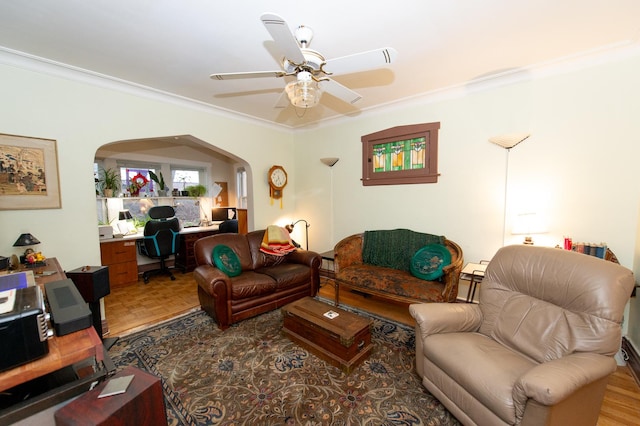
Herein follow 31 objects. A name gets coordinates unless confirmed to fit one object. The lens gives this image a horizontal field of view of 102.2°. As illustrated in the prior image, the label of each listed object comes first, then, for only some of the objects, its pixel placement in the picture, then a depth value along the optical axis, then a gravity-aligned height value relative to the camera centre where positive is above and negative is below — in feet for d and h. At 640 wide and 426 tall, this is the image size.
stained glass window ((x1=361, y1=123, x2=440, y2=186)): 10.93 +1.82
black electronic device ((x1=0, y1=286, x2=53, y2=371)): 2.93 -1.56
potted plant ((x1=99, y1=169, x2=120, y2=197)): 14.20 +0.97
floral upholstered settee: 8.74 -2.96
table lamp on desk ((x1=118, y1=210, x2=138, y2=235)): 14.70 -1.43
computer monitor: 18.30 -1.15
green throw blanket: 10.78 -2.22
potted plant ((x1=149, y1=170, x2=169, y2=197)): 16.31 +0.96
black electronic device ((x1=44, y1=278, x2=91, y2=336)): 3.63 -1.69
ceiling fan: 5.21 +2.92
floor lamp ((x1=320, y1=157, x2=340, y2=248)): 13.66 +0.66
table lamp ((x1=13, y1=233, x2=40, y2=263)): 7.13 -1.17
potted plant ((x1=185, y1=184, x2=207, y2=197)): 17.63 +0.52
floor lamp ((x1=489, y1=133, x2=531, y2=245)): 8.55 +1.75
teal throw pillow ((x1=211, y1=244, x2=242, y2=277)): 10.19 -2.53
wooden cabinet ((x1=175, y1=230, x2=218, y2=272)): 15.36 -3.21
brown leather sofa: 8.95 -3.17
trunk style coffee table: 6.81 -3.86
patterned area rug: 5.55 -4.66
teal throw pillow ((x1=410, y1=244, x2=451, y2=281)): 9.43 -2.50
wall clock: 14.72 +0.92
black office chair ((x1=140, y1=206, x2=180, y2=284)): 13.64 -2.06
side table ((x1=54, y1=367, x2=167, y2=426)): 3.33 -2.82
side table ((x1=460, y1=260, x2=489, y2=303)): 8.65 -2.70
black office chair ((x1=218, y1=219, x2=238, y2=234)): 16.51 -1.90
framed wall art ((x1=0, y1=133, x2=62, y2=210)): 7.38 +0.78
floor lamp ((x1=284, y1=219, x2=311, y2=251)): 15.60 -1.90
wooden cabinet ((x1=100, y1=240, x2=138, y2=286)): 13.11 -3.21
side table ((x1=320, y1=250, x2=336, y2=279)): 14.23 -4.14
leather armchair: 4.20 -2.97
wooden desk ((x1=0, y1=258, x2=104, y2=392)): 2.92 -1.96
